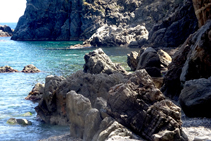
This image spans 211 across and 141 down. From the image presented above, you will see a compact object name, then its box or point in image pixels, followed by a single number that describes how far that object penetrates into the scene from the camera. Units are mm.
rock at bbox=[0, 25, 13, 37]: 174500
